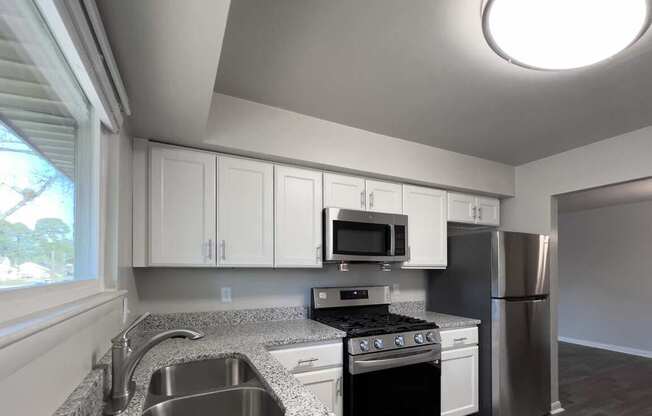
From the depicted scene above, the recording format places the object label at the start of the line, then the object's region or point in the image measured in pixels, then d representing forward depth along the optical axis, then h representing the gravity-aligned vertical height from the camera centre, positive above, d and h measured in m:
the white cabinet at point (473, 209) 3.29 +0.10
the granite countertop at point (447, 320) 2.73 -0.84
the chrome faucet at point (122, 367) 1.07 -0.47
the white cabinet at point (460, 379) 2.68 -1.27
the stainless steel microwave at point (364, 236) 2.57 -0.13
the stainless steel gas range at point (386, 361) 2.22 -0.95
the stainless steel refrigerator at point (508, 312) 2.75 -0.77
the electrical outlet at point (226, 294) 2.51 -0.55
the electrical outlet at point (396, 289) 3.28 -0.67
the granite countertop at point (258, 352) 1.09 -0.67
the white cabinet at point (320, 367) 2.10 -0.92
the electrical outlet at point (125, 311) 1.67 -0.45
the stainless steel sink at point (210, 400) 1.24 -0.69
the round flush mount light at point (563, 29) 1.24 +0.73
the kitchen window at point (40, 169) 0.72 +0.13
